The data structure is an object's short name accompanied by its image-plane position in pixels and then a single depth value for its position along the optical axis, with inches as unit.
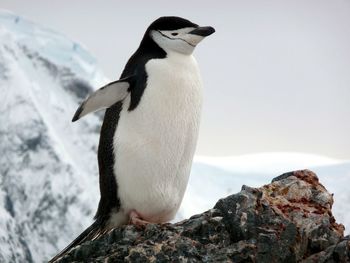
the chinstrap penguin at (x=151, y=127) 298.0
